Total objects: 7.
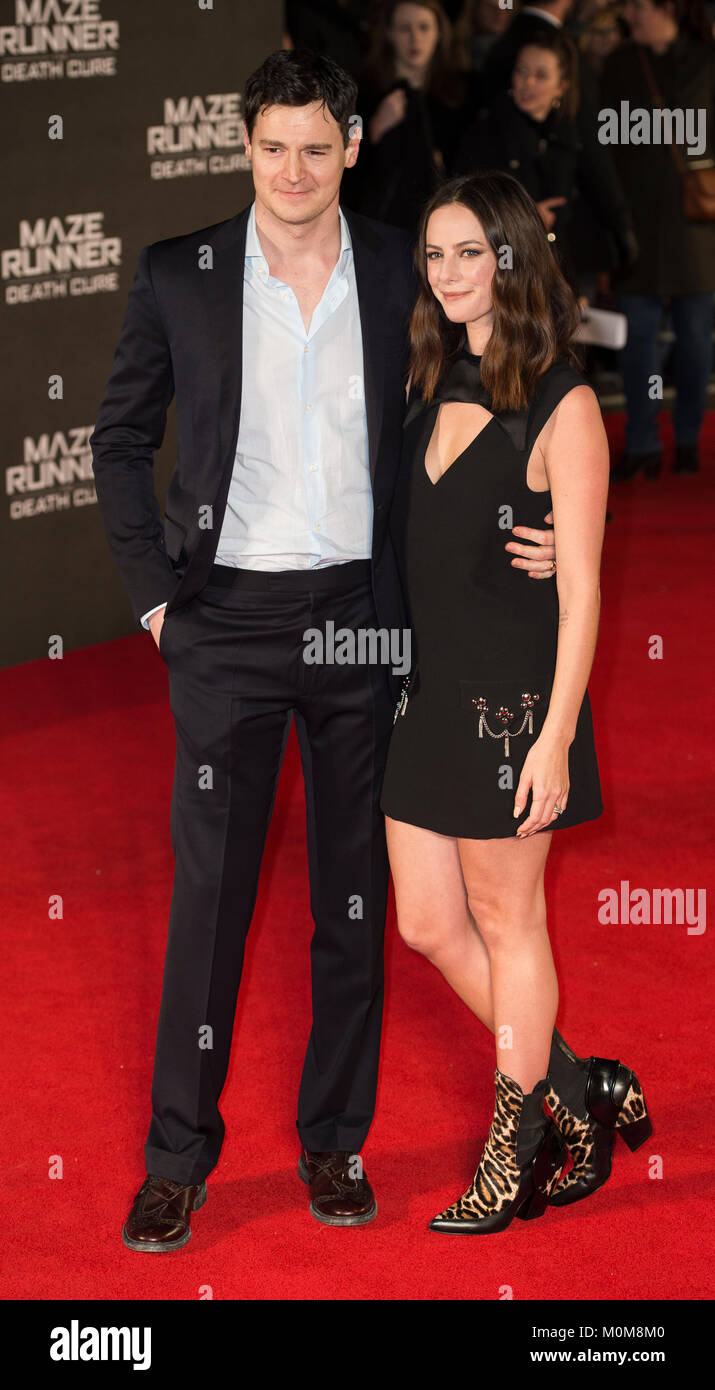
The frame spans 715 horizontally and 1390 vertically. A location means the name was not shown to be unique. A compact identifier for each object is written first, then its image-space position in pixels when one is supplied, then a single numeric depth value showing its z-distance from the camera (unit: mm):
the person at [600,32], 10938
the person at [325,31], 8055
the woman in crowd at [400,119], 7094
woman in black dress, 2566
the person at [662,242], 8016
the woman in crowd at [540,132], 6652
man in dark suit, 2633
